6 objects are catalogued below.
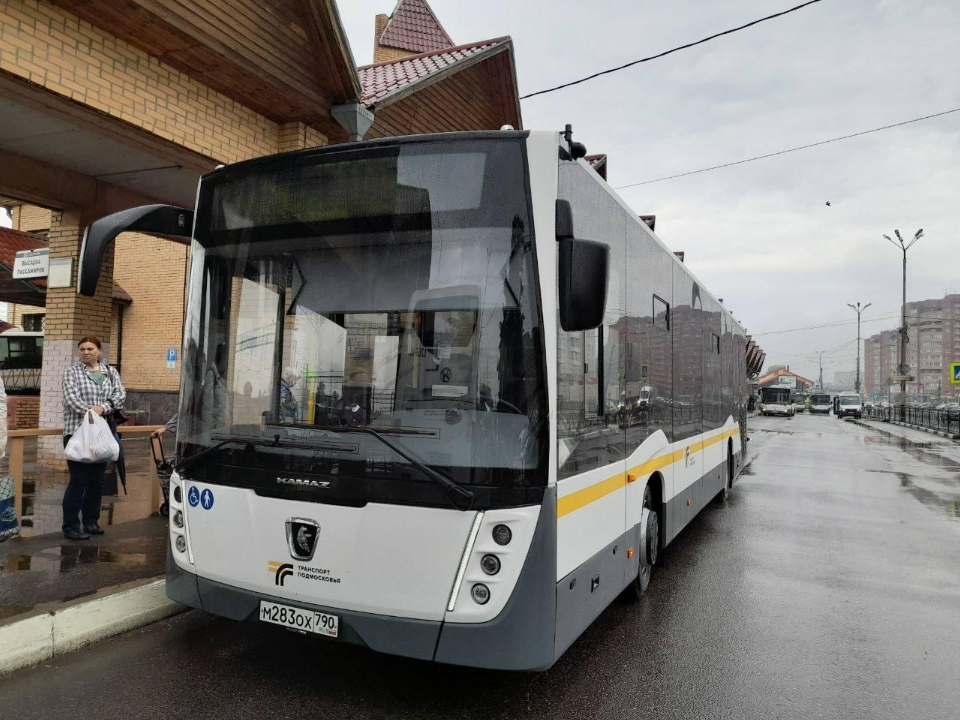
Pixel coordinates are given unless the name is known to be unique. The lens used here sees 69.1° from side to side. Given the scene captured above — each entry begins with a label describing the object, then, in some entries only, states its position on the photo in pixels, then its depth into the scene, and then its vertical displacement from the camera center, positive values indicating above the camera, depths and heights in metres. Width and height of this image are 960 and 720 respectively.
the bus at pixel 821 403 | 76.50 -1.19
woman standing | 5.89 -0.31
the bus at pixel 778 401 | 57.92 -0.82
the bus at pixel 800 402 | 92.22 -1.43
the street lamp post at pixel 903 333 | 38.91 +3.43
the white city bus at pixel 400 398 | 3.14 -0.08
